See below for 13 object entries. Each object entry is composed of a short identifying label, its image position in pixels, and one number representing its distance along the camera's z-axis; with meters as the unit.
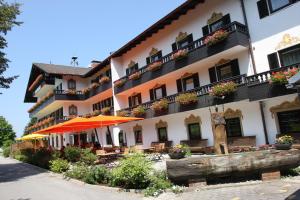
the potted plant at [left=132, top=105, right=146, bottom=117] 24.11
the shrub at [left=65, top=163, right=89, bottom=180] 12.76
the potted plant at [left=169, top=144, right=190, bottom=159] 9.88
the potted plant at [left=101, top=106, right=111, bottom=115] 30.55
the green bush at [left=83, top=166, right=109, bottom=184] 11.58
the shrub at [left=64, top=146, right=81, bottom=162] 18.78
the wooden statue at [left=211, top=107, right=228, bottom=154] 10.35
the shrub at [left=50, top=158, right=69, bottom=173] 16.28
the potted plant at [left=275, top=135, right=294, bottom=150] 9.45
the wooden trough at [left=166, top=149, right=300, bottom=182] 9.00
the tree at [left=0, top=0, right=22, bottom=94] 17.14
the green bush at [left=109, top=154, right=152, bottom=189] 9.91
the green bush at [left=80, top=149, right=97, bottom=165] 16.27
